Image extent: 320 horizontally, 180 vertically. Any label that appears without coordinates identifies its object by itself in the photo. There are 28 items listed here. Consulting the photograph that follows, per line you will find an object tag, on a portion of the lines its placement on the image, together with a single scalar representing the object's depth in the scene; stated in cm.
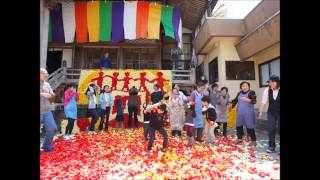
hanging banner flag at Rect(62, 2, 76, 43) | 1207
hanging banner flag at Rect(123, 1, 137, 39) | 1209
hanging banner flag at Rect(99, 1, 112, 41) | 1210
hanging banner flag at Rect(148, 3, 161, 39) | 1220
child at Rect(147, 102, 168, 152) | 555
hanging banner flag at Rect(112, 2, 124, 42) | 1210
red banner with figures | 1038
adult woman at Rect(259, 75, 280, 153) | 529
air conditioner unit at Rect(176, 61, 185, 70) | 1501
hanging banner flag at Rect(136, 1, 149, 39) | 1212
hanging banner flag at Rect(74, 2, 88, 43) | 1212
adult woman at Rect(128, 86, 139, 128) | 903
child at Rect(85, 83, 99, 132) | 806
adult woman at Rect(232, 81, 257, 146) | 607
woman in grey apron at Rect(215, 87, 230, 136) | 735
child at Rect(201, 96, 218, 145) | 620
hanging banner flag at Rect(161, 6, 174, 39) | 1235
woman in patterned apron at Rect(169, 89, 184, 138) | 689
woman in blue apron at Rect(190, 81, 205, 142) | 630
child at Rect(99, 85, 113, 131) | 832
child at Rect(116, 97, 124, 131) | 906
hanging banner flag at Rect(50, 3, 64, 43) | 1210
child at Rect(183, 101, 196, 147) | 609
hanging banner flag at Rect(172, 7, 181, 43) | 1250
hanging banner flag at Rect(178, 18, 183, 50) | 1264
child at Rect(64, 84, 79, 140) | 704
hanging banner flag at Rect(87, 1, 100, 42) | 1212
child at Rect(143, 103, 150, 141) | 612
